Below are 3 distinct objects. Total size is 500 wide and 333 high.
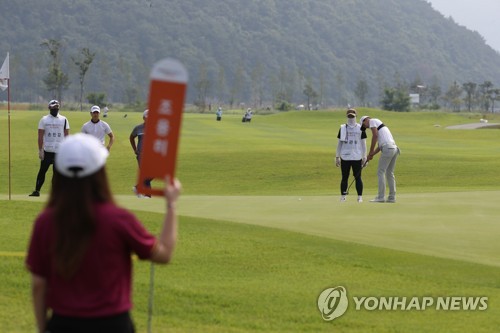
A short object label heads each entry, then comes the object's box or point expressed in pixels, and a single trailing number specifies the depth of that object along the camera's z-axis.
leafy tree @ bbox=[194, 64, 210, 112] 182.90
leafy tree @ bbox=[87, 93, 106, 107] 178.75
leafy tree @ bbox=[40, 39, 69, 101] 166.00
